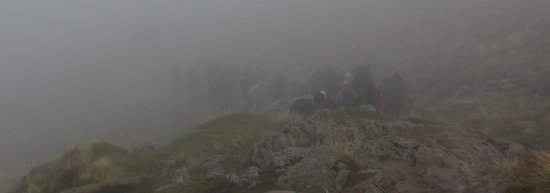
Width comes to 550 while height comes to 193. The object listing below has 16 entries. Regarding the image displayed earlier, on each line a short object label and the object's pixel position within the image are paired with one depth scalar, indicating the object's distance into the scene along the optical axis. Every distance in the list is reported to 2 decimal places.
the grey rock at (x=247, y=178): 6.22
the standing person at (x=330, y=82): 31.76
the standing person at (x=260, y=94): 39.51
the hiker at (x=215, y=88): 44.22
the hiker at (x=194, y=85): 46.69
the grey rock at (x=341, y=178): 5.91
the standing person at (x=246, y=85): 42.10
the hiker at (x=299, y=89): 35.91
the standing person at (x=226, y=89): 43.91
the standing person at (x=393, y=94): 25.97
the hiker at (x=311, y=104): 20.95
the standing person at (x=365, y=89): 23.12
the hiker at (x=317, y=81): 33.15
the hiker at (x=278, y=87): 39.25
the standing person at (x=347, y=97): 23.02
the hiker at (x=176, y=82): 53.75
